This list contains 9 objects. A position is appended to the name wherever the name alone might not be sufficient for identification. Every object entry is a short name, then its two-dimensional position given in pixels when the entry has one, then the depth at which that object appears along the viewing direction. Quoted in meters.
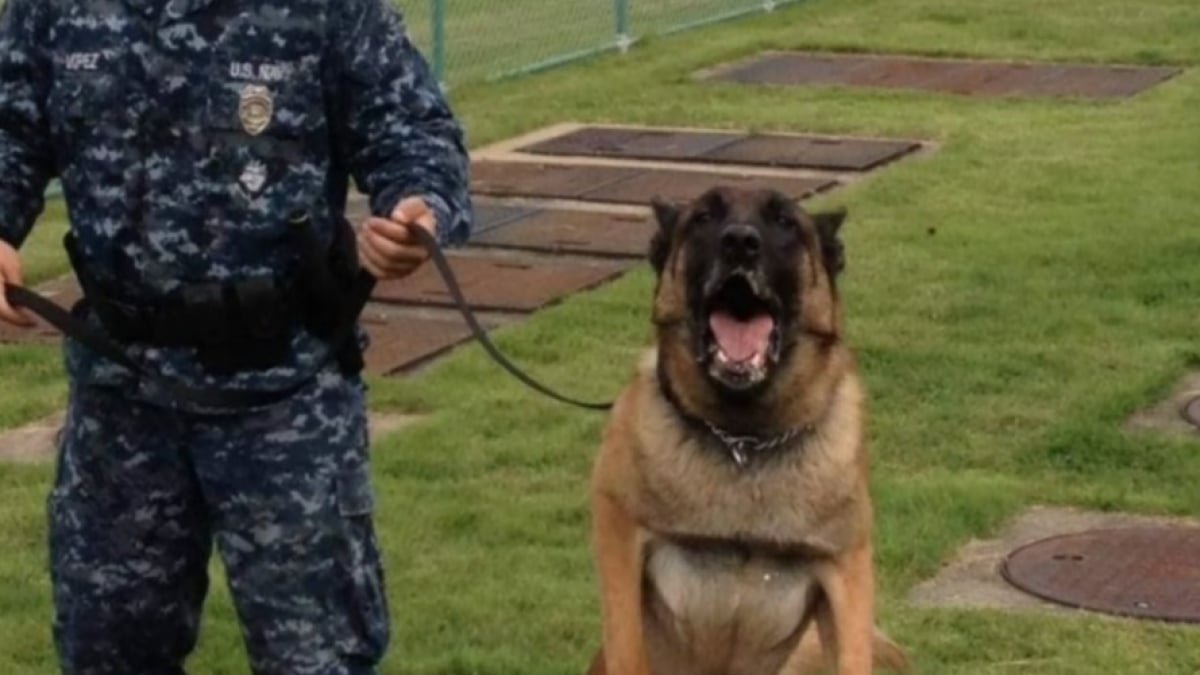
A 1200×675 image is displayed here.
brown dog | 5.80
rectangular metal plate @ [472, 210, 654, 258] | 12.19
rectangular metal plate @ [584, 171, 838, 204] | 13.33
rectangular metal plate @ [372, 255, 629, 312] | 11.04
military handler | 4.91
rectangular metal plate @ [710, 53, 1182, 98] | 16.95
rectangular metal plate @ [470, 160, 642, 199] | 13.59
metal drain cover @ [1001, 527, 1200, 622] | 7.38
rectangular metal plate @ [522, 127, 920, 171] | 14.34
